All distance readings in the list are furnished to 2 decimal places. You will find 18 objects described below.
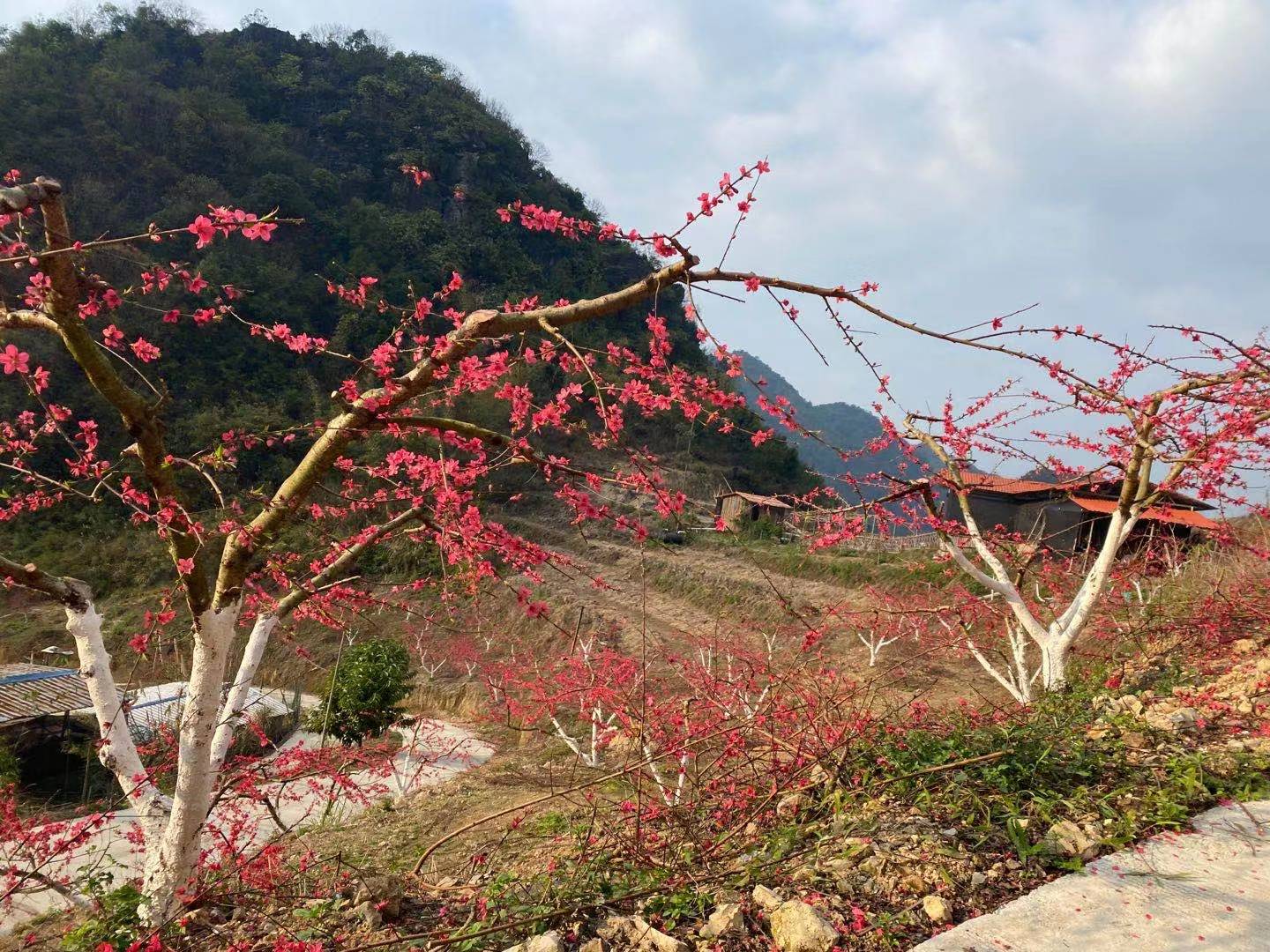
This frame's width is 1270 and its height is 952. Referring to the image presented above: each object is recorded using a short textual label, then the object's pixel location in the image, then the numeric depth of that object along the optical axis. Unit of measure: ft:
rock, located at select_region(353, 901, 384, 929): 8.39
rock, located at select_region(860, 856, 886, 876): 7.88
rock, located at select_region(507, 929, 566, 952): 6.91
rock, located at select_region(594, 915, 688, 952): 6.80
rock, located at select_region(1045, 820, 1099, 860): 8.17
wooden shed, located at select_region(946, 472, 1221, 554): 50.14
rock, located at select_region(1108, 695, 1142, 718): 12.50
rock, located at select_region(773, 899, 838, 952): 6.52
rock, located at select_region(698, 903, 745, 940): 6.93
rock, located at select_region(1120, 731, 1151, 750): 10.71
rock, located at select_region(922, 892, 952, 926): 6.98
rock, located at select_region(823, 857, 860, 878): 7.85
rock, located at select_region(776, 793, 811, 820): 10.13
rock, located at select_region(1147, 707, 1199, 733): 11.46
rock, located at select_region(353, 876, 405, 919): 8.69
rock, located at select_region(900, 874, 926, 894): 7.53
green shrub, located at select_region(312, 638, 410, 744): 34.88
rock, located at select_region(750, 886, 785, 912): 7.20
